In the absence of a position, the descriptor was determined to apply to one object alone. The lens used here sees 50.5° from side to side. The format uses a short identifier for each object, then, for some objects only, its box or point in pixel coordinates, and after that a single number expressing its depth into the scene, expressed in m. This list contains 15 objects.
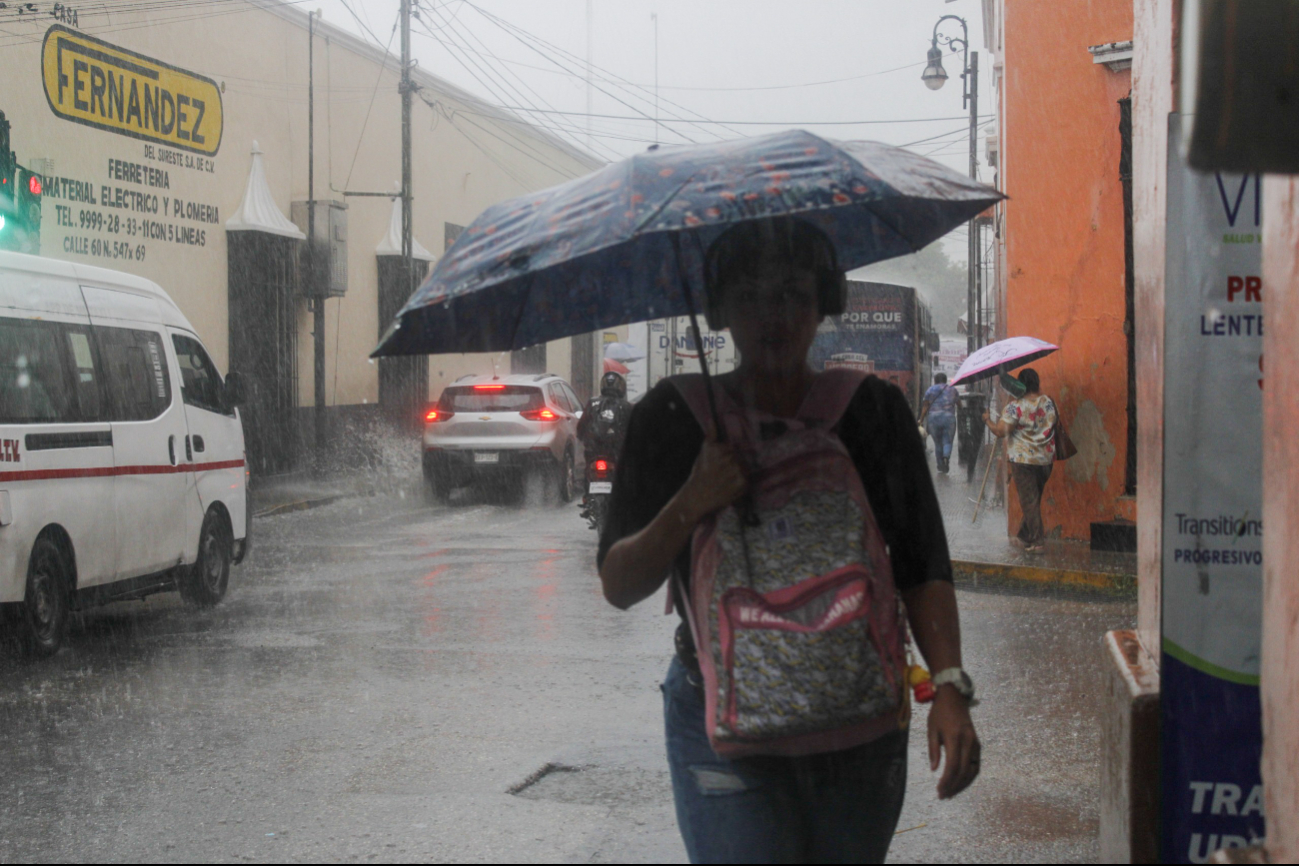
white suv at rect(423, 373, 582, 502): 17.75
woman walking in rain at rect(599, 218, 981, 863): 2.09
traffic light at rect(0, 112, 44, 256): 9.05
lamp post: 25.84
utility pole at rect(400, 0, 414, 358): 21.72
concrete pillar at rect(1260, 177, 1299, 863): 2.67
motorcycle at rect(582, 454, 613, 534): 13.07
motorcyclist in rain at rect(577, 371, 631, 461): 13.12
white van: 7.42
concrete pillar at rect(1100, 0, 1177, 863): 3.57
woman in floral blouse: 11.76
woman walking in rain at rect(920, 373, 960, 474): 23.48
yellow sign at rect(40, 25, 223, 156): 16.78
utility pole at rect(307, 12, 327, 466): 22.28
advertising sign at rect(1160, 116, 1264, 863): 3.34
